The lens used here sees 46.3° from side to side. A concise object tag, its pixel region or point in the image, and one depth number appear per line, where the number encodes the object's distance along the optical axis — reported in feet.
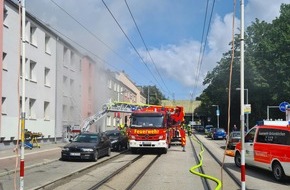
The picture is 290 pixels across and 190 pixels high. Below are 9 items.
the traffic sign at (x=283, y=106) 64.32
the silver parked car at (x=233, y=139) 78.09
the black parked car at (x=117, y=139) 73.25
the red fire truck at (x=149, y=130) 64.57
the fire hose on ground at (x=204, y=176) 31.14
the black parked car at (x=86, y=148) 51.33
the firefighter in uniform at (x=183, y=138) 72.30
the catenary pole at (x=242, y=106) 23.13
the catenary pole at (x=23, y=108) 23.31
